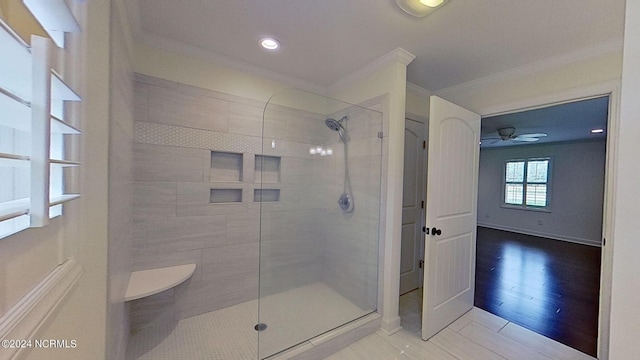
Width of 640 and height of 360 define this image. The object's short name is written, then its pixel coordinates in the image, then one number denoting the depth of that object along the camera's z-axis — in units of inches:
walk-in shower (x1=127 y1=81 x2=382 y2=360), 72.9
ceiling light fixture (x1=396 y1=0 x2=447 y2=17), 54.5
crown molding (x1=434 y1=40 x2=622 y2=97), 67.2
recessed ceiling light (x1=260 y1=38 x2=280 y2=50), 73.1
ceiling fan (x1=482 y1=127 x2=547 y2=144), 161.5
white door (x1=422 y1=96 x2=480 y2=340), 76.1
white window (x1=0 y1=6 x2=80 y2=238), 16.4
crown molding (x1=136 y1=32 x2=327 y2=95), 73.2
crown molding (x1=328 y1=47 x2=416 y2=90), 76.8
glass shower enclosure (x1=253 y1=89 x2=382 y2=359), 86.2
